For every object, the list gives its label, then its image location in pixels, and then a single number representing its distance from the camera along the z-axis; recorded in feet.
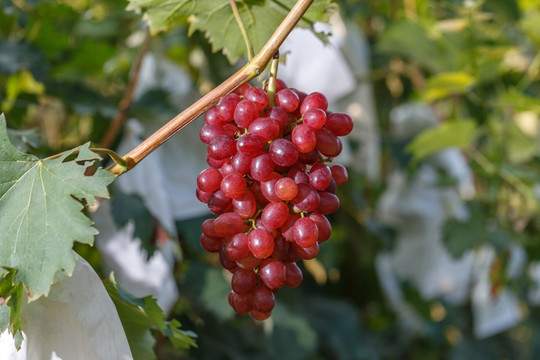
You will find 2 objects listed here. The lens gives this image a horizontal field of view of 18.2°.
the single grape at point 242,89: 4.38
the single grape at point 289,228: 4.32
